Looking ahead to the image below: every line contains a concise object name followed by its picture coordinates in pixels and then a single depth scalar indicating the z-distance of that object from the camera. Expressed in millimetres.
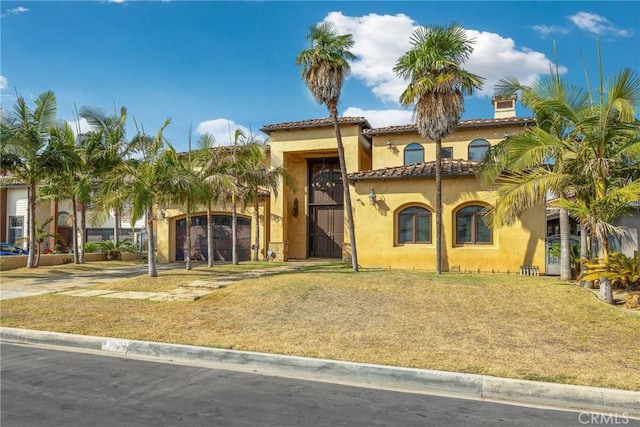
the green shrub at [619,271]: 10758
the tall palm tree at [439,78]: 14758
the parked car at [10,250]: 25494
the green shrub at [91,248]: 26148
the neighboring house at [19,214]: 35031
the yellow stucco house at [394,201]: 17219
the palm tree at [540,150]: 11703
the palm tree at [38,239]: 20297
